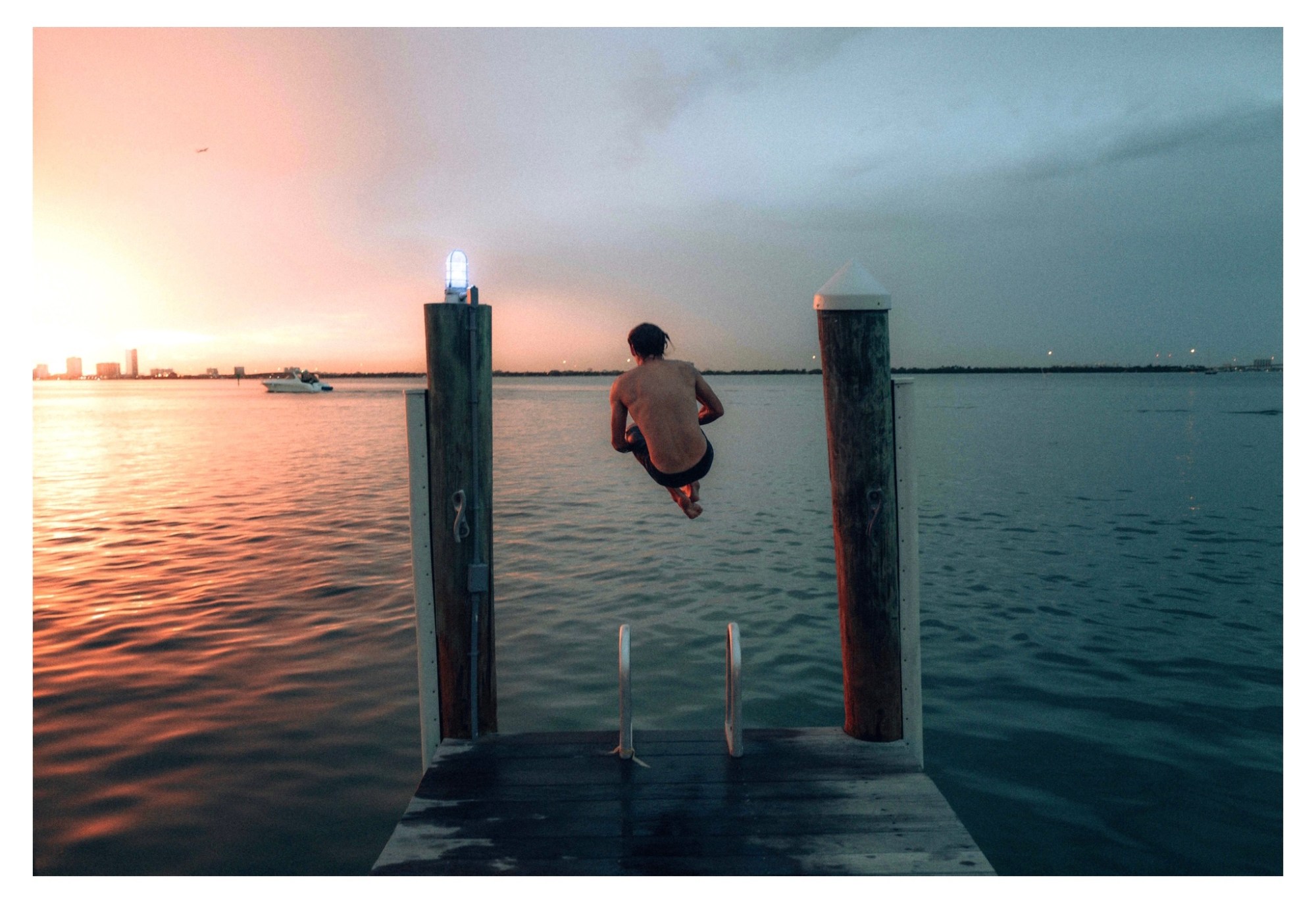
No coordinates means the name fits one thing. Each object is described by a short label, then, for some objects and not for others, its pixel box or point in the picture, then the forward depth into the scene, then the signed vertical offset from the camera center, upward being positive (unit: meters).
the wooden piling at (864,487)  4.95 -0.43
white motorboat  118.62 +5.54
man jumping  5.63 +0.08
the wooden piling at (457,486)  5.14 -0.41
